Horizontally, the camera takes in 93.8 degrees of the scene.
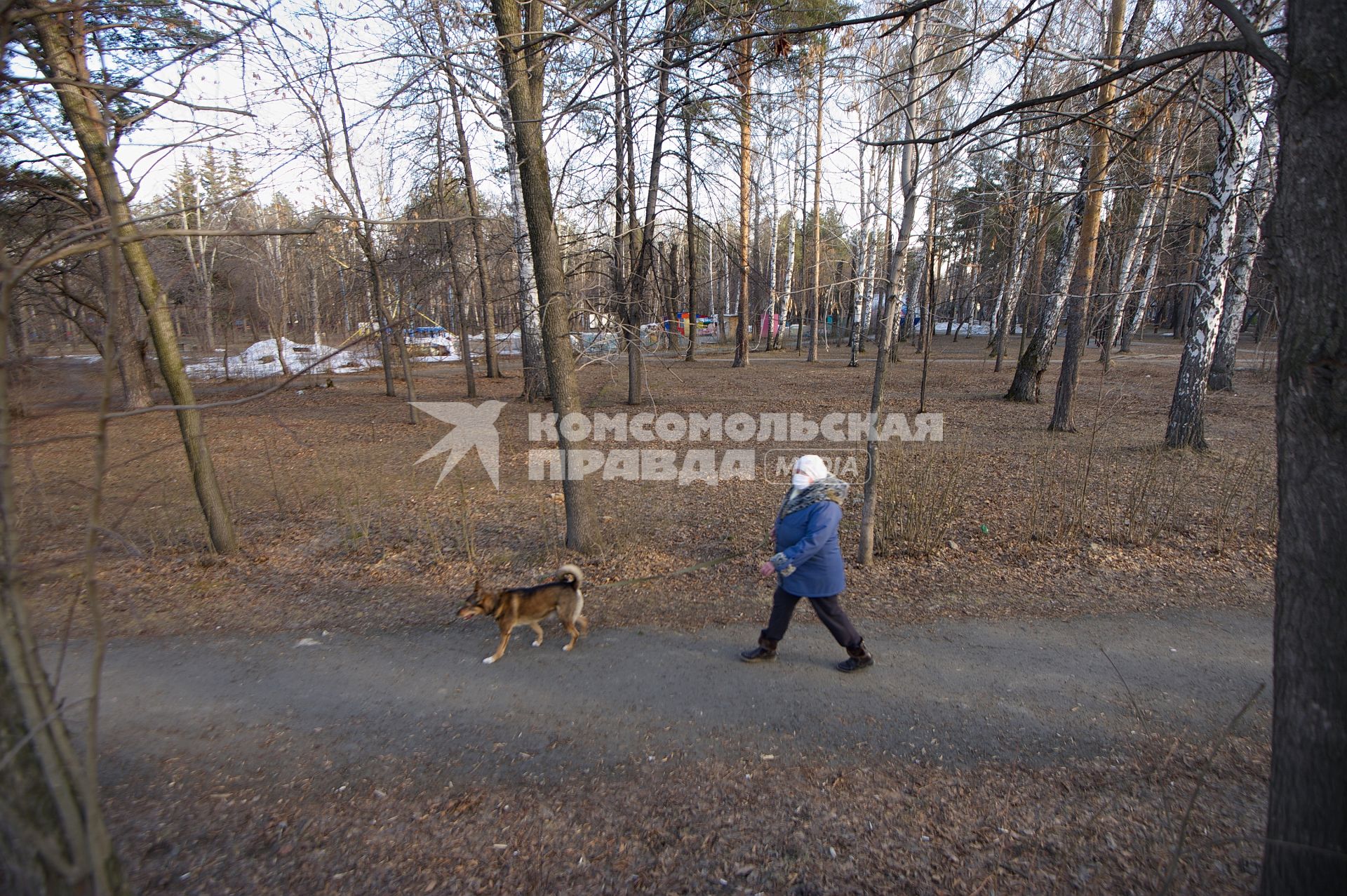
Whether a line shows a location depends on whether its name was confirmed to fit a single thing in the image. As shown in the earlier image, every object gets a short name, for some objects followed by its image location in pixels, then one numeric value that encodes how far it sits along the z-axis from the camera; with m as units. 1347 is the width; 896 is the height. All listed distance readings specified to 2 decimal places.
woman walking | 4.43
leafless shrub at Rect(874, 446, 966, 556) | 6.73
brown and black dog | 4.96
